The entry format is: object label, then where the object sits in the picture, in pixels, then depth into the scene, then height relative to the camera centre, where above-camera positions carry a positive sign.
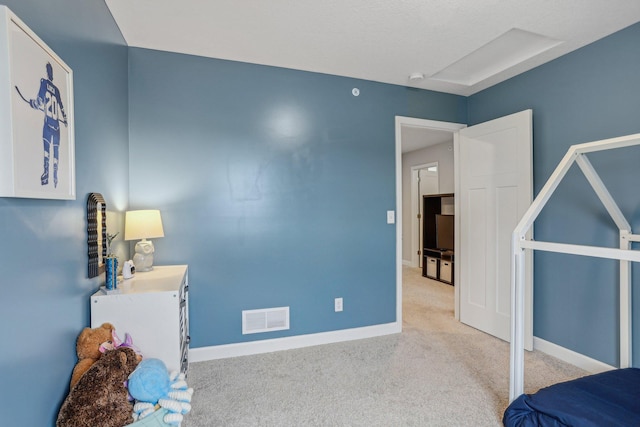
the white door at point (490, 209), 2.74 +0.01
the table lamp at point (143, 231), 2.11 -0.12
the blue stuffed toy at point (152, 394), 1.25 -0.72
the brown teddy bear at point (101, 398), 1.16 -0.70
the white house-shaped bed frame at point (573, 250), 1.60 -0.20
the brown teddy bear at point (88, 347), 1.34 -0.59
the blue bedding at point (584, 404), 1.43 -0.94
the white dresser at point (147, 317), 1.61 -0.53
